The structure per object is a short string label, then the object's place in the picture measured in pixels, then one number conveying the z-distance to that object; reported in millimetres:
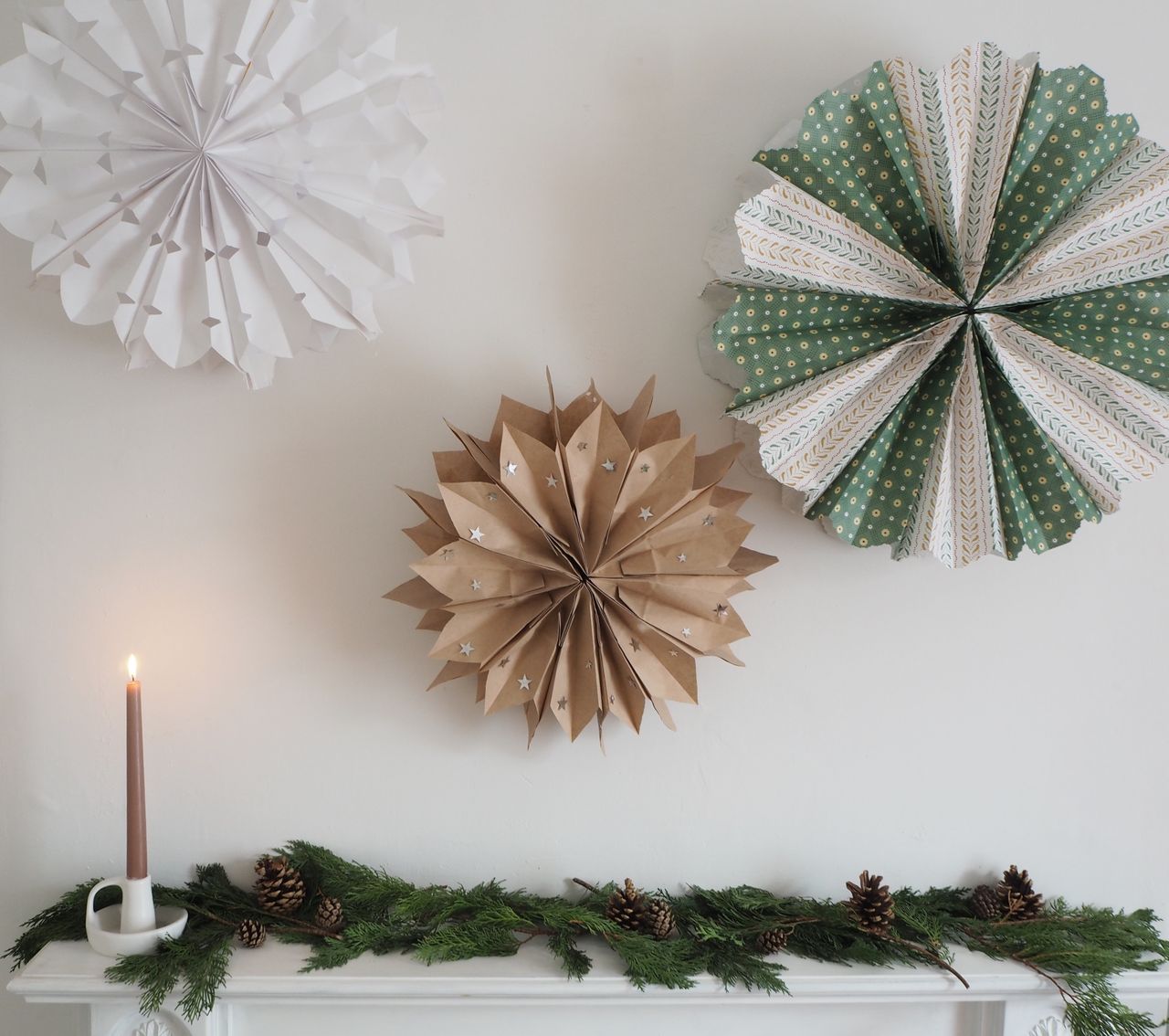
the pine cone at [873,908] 910
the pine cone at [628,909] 913
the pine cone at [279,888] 919
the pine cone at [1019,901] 956
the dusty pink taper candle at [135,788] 860
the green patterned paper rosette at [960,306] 861
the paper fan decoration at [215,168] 793
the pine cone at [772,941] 902
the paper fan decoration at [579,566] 862
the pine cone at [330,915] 908
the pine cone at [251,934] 890
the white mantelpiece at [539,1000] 861
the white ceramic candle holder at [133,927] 865
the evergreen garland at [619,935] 867
